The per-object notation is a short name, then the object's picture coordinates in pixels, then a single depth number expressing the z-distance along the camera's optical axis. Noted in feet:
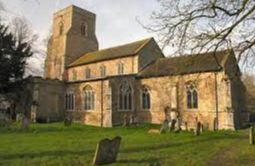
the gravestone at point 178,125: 75.03
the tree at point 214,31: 38.42
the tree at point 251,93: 155.41
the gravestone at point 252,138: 51.47
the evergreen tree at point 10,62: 113.80
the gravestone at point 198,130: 67.41
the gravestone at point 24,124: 77.60
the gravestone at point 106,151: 32.86
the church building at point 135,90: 95.30
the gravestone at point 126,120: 99.05
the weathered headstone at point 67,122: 96.75
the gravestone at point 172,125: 75.66
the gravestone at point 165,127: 72.54
